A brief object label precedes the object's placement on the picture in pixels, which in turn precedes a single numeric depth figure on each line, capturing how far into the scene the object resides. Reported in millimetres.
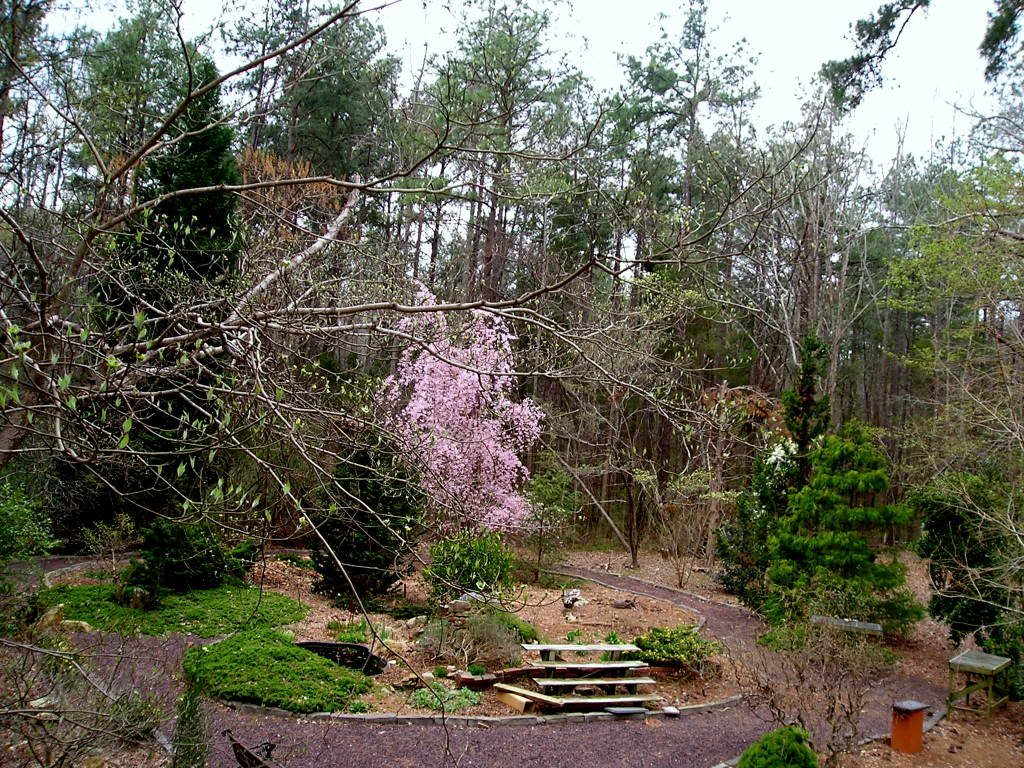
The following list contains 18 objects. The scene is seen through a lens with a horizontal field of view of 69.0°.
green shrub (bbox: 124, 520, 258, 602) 8594
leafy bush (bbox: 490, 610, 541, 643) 7930
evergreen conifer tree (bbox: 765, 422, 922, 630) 9508
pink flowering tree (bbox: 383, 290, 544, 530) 11828
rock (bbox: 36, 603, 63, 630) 6410
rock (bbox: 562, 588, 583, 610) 10852
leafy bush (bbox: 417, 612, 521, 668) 7496
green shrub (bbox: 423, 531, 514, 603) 8281
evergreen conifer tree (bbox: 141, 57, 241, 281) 10734
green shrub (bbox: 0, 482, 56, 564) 7121
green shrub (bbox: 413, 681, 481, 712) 6332
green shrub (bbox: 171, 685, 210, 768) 3938
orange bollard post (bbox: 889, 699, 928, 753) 6227
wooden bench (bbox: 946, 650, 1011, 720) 7383
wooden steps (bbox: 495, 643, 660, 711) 6672
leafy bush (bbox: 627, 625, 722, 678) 7805
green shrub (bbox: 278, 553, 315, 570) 11789
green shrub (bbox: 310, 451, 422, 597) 9414
